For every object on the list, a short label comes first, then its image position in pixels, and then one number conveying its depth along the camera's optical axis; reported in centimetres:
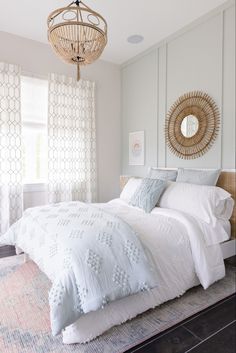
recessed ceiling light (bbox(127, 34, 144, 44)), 345
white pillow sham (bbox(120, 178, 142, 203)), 313
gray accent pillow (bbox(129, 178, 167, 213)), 263
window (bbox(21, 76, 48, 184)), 361
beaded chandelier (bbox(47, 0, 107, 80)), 179
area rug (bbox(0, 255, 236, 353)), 153
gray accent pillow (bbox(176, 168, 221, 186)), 269
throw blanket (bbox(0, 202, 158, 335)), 140
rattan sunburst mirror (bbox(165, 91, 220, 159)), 297
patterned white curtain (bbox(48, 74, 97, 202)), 373
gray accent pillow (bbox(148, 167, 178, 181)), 314
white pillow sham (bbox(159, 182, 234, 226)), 234
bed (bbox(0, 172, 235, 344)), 155
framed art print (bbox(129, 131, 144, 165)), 406
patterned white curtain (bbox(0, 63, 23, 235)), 334
